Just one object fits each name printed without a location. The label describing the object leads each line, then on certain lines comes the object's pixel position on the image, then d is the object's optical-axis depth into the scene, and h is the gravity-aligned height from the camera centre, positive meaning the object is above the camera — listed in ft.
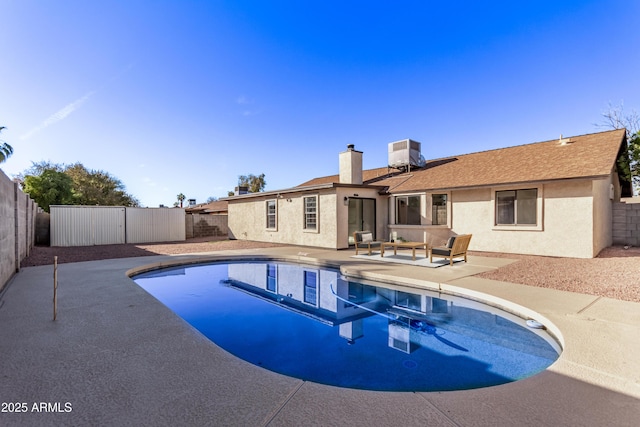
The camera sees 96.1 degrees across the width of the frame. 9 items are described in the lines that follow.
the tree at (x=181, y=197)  186.67 +10.94
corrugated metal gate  56.29 -2.31
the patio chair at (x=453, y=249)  31.35 -4.13
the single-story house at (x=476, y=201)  35.60 +1.80
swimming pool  12.64 -7.19
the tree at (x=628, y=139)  49.41 +13.59
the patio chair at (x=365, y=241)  41.01 -4.21
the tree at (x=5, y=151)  56.18 +12.78
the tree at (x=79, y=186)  77.15 +9.14
